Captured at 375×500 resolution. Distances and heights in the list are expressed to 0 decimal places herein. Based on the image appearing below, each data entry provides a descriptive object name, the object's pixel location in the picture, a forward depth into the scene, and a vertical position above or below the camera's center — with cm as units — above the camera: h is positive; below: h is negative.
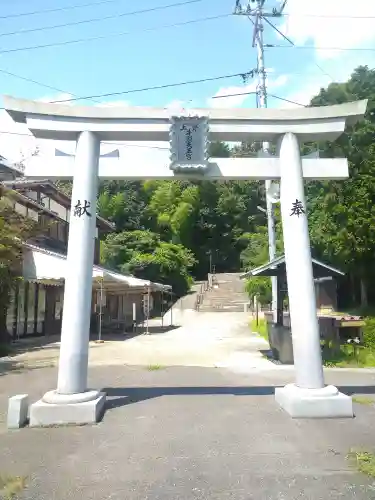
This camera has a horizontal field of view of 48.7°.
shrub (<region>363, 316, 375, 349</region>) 1274 -60
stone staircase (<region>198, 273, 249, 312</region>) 3231 +170
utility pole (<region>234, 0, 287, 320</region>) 1684 +1071
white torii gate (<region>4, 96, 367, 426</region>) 640 +253
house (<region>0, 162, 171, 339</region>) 1606 +165
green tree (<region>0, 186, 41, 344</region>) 1195 +228
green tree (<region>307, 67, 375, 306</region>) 1942 +568
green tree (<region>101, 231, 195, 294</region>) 3459 +518
